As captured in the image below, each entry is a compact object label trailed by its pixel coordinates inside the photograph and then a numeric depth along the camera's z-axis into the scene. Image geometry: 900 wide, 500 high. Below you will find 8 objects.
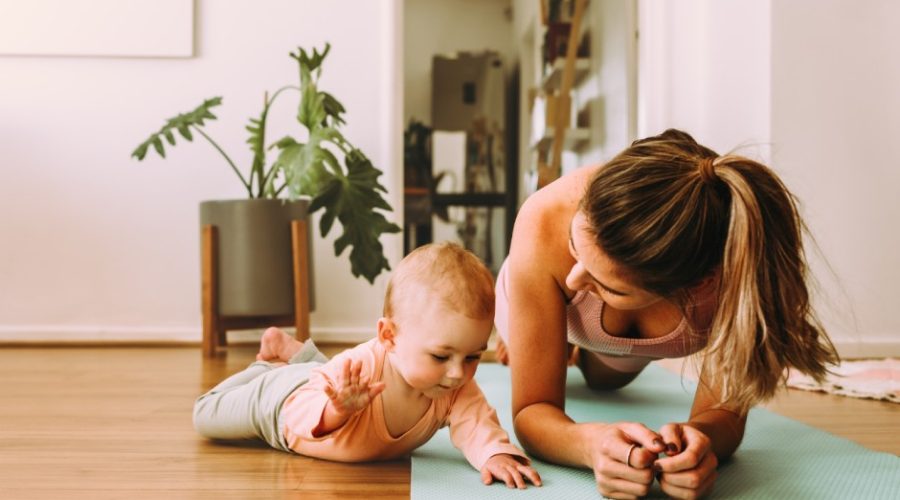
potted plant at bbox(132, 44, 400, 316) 2.65
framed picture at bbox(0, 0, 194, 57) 3.25
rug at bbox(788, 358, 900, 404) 1.91
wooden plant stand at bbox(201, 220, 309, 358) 2.81
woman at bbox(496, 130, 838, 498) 0.91
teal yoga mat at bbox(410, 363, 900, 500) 1.04
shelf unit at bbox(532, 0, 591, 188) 4.22
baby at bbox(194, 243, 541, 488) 1.07
